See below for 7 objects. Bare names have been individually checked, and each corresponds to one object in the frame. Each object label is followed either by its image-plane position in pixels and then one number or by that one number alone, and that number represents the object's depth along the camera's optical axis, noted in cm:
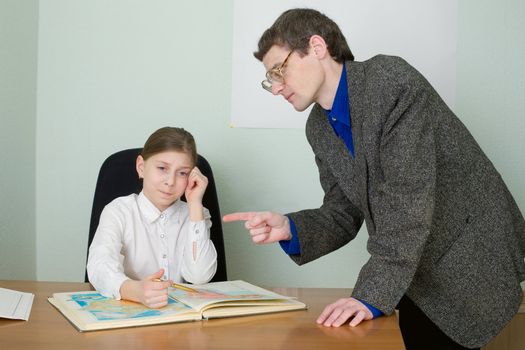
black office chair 188
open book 111
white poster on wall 221
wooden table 99
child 173
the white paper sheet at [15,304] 116
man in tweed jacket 116
